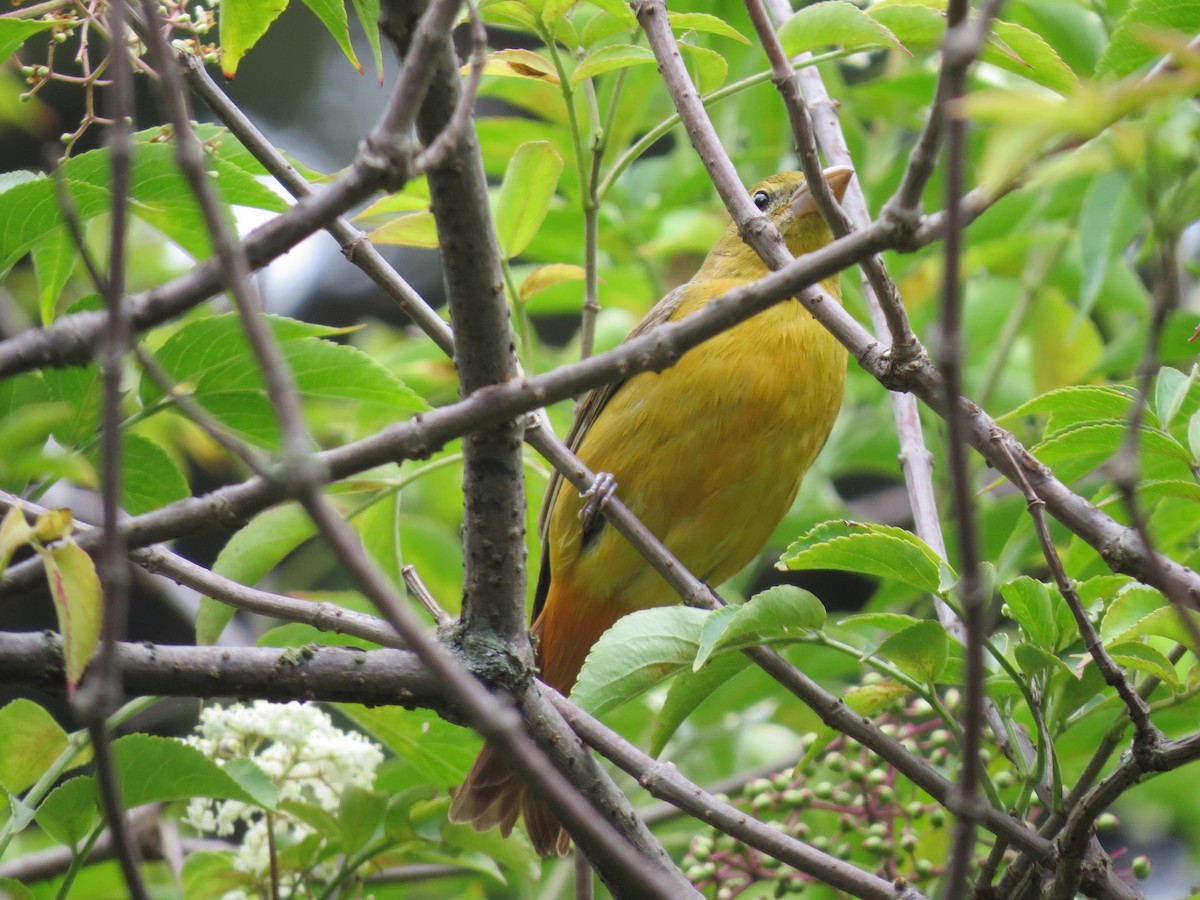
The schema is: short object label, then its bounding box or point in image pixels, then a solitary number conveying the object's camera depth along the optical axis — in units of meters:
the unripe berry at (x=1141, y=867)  5.64
